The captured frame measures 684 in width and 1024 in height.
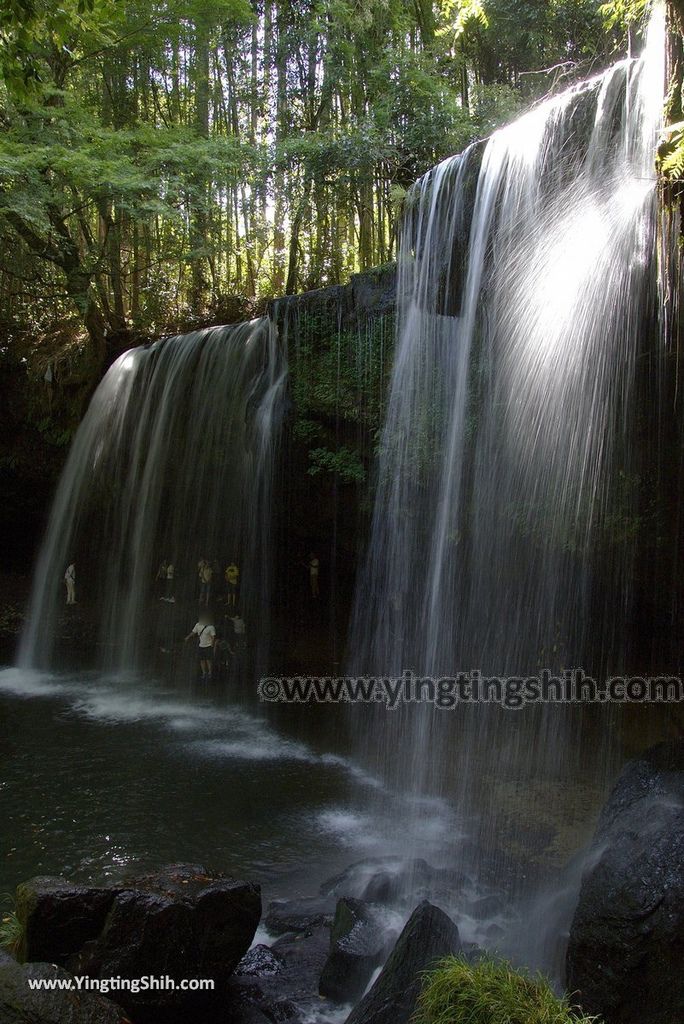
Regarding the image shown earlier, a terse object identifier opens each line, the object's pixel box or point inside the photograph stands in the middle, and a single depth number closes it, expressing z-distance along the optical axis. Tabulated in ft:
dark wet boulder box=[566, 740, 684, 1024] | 12.84
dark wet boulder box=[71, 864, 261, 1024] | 14.42
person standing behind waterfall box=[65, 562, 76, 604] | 46.03
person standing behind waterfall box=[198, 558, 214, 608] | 40.47
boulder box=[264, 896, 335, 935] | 18.38
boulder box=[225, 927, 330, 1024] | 15.34
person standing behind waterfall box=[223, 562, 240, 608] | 40.02
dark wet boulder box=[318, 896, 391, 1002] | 15.78
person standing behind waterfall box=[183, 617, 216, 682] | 39.65
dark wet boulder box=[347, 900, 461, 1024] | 13.51
